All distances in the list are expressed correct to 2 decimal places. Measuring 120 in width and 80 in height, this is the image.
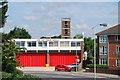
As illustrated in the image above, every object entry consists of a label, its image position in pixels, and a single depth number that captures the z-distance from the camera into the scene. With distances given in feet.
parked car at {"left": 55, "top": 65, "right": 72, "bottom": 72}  250.78
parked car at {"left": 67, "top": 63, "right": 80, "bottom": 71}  254.68
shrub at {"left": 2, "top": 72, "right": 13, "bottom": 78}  85.79
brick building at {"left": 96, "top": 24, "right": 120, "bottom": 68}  262.26
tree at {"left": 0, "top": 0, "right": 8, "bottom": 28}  93.90
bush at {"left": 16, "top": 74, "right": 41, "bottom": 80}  89.30
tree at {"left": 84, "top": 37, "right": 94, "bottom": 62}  412.05
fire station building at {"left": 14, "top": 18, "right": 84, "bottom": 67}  314.35
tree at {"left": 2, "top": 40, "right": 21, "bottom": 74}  93.50
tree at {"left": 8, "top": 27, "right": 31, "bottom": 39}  97.39
